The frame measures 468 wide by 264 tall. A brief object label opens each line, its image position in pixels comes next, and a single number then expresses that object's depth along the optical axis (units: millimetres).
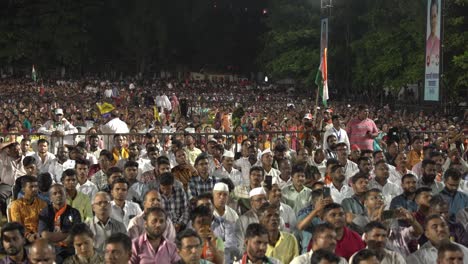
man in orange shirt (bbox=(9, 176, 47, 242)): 7648
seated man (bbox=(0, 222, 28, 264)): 6164
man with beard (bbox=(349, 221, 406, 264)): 6457
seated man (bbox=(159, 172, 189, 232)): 8430
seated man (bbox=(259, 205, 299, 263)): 6961
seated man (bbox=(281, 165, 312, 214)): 9035
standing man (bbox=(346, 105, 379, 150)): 13180
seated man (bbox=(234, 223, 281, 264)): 6262
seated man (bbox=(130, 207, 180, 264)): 6473
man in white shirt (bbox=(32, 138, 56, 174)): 11008
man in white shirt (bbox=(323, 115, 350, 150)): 12709
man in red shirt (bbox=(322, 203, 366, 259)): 6848
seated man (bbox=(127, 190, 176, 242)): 7111
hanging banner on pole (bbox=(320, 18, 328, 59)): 16186
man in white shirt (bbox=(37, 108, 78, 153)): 12837
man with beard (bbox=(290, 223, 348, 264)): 6230
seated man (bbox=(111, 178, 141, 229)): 7859
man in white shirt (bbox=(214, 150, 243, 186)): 10547
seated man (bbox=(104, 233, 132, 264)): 5801
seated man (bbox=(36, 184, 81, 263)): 7062
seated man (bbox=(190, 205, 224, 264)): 6668
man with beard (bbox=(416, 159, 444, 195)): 9609
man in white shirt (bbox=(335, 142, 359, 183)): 10797
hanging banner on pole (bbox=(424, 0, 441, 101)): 16094
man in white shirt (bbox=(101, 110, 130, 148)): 13700
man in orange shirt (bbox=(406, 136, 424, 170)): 11883
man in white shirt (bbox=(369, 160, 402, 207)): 9461
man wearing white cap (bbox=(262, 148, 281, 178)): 10477
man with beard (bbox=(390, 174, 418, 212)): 8359
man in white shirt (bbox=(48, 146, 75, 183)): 10680
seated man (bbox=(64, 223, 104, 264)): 6062
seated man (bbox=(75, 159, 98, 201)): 9156
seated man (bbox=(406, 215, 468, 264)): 6703
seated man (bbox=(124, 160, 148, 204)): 8992
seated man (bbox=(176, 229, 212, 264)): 6012
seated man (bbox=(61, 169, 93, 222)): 8219
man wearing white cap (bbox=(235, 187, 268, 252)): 7590
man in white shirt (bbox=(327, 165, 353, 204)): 9156
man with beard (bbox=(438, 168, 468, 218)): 8766
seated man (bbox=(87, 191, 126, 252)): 7203
